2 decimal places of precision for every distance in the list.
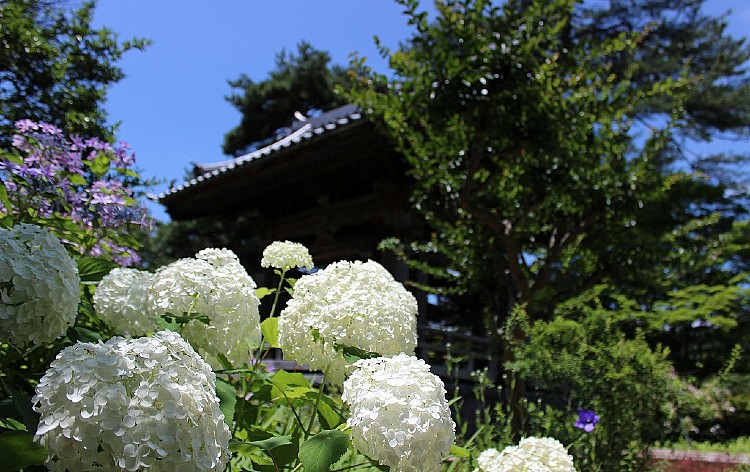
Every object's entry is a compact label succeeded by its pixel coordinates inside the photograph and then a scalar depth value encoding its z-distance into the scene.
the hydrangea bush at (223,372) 0.76
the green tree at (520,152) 4.72
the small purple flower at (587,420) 3.15
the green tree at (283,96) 18.00
